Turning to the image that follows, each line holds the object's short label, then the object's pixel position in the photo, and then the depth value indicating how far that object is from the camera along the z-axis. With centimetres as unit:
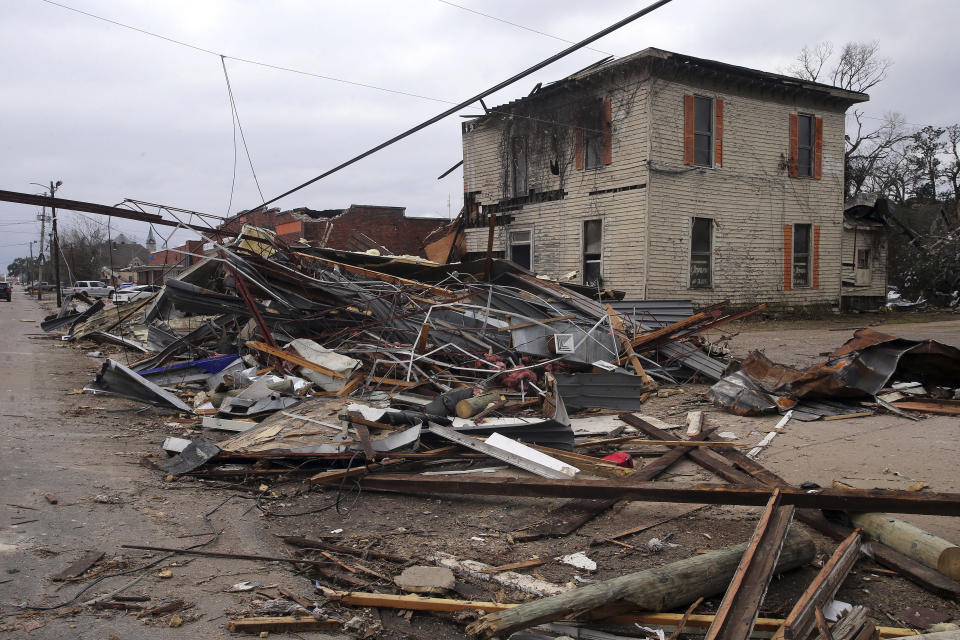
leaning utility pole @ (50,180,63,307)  3666
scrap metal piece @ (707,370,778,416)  691
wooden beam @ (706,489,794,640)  246
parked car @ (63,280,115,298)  4088
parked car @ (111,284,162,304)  2762
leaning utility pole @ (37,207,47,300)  5253
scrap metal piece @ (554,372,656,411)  708
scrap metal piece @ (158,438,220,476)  509
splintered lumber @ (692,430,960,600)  305
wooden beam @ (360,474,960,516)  345
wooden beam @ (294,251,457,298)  1005
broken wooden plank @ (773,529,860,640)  249
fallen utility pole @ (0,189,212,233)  916
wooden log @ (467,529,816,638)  262
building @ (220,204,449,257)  2631
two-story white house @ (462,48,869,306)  1612
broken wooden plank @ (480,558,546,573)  342
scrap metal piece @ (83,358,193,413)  768
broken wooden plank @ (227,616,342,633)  276
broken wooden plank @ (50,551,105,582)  319
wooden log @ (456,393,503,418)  611
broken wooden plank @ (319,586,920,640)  272
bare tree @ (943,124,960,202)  3719
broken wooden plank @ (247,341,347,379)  801
